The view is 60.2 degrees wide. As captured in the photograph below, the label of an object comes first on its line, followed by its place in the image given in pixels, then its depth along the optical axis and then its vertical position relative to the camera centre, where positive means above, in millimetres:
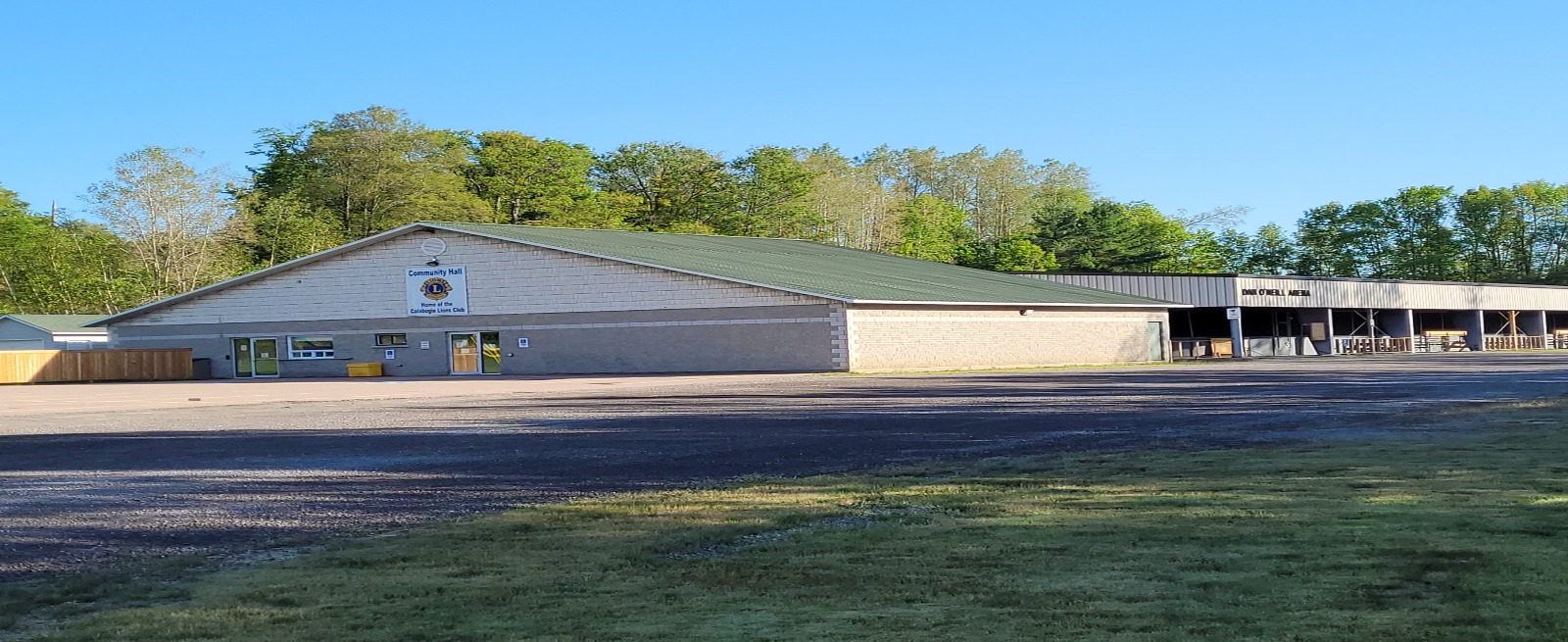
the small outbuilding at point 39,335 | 57500 +1943
